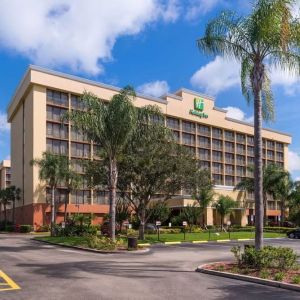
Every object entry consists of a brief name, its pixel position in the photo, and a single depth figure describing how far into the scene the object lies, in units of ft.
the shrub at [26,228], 139.80
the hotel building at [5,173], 281.85
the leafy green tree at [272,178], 156.58
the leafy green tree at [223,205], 134.46
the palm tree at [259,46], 38.70
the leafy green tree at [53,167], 114.24
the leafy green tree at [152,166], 77.88
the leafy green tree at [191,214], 130.78
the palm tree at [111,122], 64.95
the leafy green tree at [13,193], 171.15
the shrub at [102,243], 59.42
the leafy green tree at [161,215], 125.39
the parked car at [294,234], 101.85
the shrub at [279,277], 30.50
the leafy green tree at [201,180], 84.19
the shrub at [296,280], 29.31
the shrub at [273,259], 34.67
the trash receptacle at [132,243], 59.92
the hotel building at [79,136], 154.13
